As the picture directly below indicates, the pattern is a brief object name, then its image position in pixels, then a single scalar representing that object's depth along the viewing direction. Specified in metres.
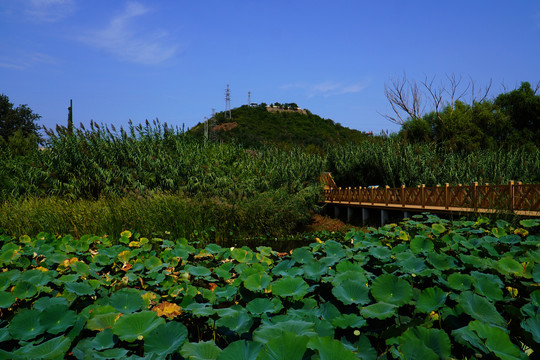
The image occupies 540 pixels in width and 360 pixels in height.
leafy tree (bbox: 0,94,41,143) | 34.91
